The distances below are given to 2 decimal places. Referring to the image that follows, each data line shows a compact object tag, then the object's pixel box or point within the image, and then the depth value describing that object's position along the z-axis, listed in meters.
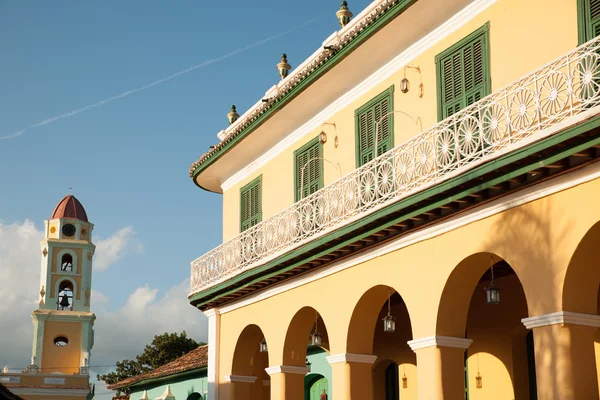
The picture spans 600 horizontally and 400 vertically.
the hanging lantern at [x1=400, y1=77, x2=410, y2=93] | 16.19
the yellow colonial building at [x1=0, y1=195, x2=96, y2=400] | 62.06
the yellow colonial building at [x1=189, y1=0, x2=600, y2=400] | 11.98
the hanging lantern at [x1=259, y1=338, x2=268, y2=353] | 20.51
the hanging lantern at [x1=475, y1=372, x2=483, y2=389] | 17.28
